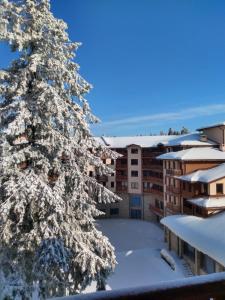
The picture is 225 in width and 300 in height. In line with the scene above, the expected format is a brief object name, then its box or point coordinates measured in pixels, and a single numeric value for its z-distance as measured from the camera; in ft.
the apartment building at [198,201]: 47.73
